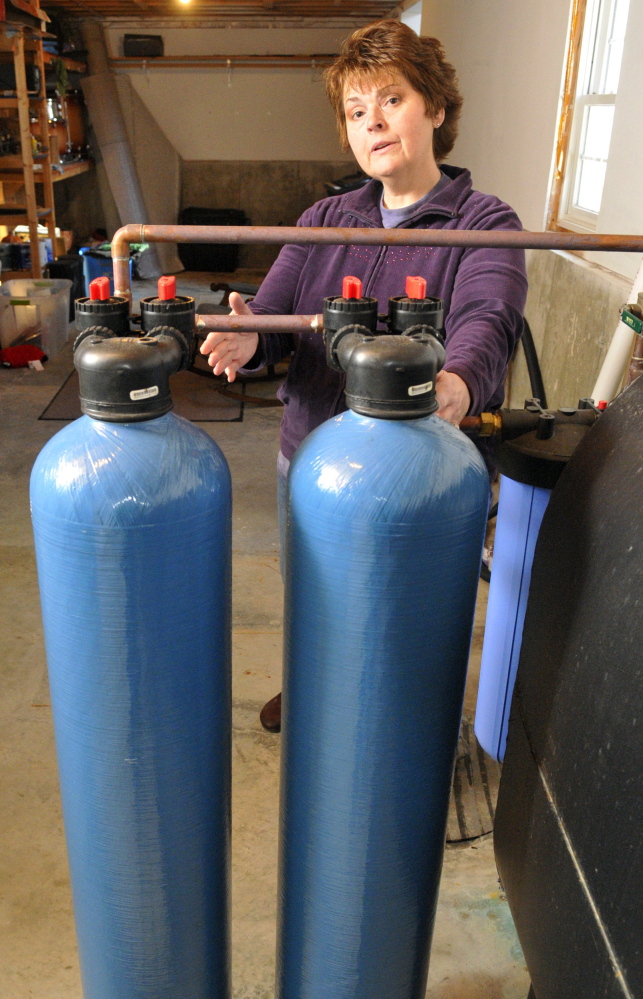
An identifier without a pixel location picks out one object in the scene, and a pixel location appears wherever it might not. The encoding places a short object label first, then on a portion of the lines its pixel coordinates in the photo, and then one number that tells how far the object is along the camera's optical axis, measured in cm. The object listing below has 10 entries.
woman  133
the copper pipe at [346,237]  106
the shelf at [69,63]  664
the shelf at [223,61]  893
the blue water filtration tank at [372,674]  84
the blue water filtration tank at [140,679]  83
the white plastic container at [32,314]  537
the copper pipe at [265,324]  111
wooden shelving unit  557
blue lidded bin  623
